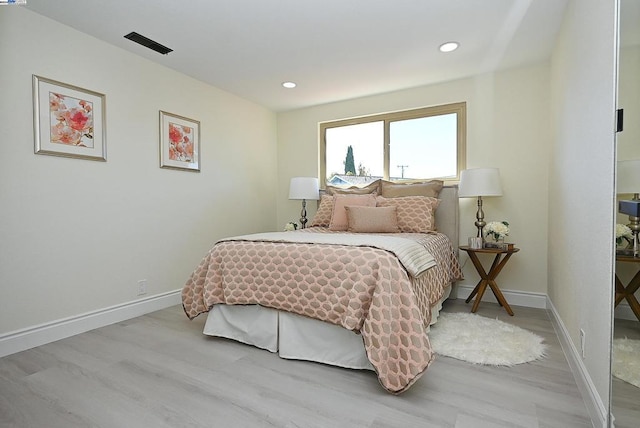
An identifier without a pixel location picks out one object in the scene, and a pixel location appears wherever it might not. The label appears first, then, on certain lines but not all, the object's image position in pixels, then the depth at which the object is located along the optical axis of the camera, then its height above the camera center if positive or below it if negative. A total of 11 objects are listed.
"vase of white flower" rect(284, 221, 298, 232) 4.19 -0.25
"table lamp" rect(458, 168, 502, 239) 3.19 +0.23
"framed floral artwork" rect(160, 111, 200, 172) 3.37 +0.68
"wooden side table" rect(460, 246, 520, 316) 3.04 -0.62
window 3.84 +0.75
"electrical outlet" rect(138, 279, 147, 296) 3.15 -0.75
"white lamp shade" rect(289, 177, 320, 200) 4.25 +0.24
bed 1.79 -0.57
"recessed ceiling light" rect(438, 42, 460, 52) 2.90 +1.40
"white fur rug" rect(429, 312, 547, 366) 2.17 -0.97
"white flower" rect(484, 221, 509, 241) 3.14 -0.22
